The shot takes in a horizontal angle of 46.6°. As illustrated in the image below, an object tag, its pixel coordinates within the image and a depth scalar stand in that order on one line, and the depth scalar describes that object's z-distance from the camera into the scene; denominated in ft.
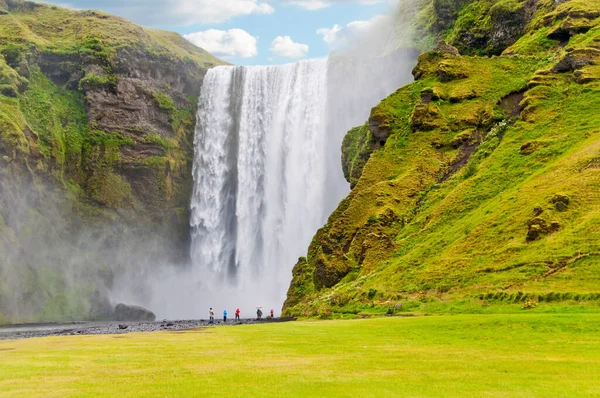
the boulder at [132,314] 293.43
